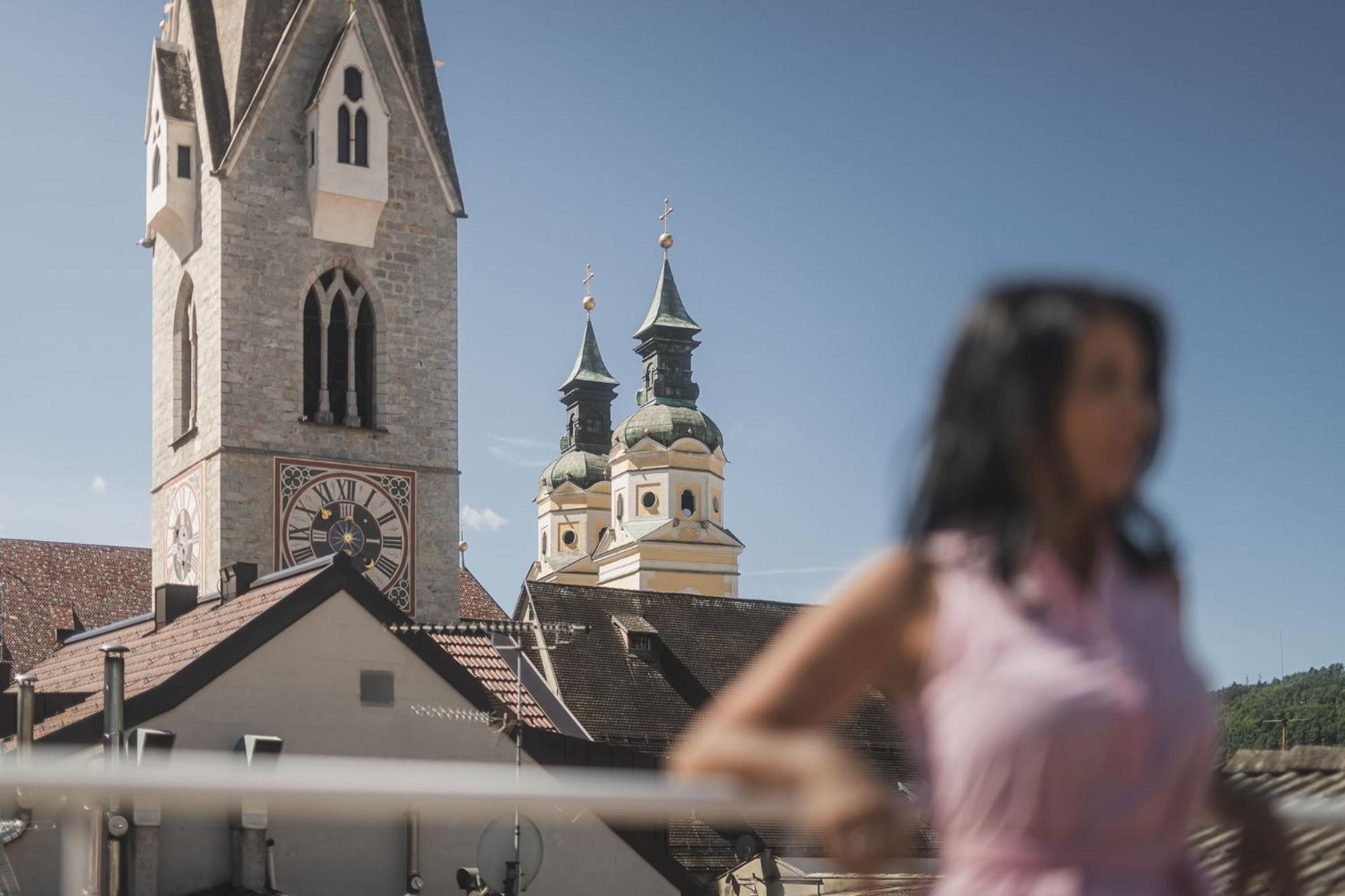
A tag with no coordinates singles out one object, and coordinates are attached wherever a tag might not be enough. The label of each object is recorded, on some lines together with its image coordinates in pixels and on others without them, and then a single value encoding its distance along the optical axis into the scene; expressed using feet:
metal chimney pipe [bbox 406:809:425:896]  59.31
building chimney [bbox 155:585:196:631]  77.25
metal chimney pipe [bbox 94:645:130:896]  53.11
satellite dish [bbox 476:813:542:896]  57.61
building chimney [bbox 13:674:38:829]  54.85
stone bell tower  87.86
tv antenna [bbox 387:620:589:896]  56.75
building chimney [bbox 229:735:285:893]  56.90
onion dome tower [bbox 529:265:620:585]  294.66
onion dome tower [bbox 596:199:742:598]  256.32
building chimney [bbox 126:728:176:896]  55.16
